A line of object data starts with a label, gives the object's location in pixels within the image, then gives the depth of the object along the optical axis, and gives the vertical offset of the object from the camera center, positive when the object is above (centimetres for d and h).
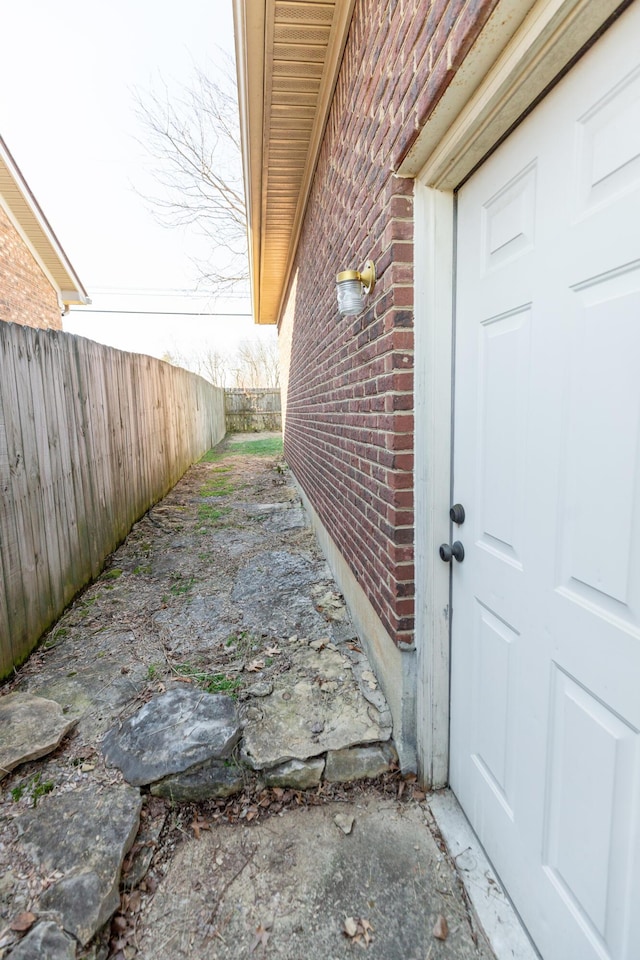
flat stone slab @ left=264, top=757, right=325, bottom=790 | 181 -145
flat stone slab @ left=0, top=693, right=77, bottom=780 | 180 -131
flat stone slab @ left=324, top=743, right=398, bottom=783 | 185 -145
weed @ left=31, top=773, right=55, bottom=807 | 167 -138
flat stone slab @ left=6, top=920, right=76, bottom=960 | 118 -140
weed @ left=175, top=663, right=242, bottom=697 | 223 -134
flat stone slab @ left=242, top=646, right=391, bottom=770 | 186 -135
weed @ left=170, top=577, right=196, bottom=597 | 345 -131
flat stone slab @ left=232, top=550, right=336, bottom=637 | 290 -132
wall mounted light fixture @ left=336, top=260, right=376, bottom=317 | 195 +57
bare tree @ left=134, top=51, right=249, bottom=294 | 841 +547
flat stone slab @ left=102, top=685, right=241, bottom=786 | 177 -133
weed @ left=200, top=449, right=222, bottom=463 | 1060 -91
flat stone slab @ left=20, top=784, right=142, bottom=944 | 131 -140
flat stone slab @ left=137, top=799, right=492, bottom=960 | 132 -155
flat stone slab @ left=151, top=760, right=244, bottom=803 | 174 -143
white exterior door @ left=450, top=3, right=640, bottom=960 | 91 -21
